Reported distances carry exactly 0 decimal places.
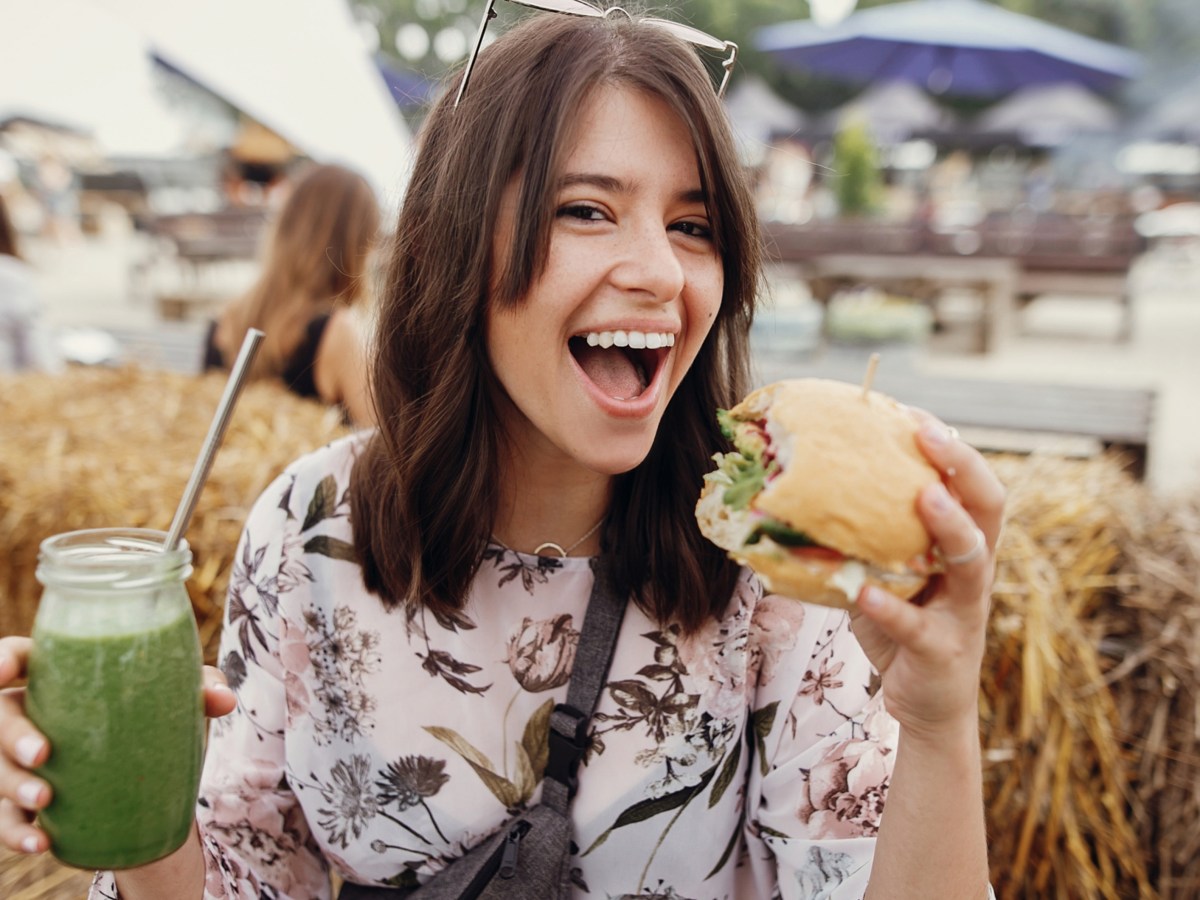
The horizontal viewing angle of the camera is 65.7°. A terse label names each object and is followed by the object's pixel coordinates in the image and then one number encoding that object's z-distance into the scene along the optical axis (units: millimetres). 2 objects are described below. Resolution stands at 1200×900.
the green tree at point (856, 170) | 14328
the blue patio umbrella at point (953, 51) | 13906
